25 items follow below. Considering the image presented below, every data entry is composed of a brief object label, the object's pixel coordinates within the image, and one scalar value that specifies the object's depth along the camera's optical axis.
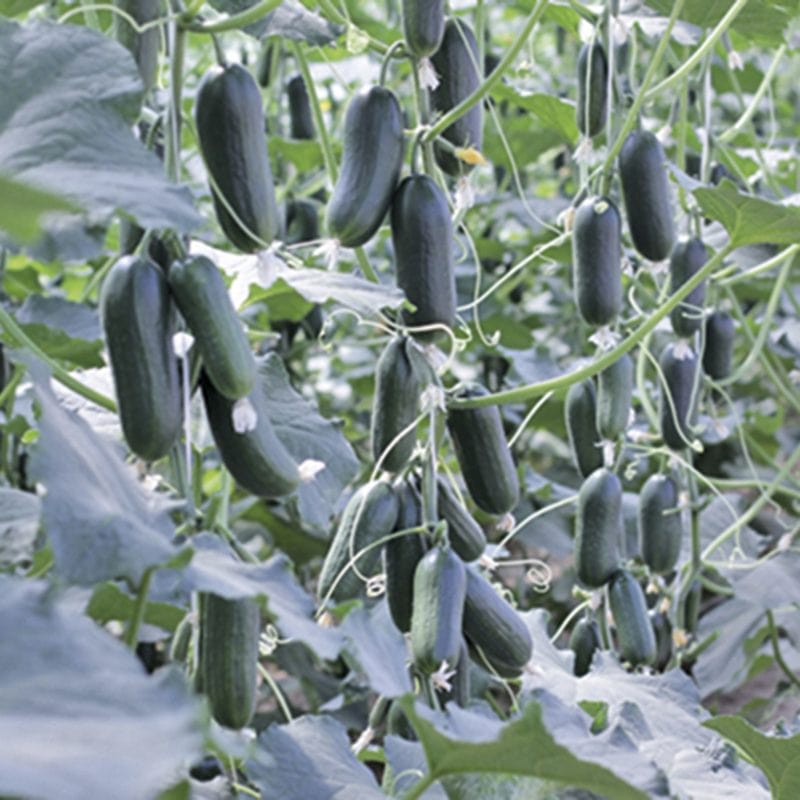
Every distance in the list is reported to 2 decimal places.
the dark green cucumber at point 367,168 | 2.68
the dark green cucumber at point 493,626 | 2.69
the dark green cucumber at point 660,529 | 3.29
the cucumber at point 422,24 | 2.69
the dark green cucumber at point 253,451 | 2.54
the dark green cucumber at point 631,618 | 3.02
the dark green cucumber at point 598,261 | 2.87
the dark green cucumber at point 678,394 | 3.25
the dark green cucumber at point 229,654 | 2.53
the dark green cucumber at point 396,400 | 2.70
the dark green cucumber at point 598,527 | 3.02
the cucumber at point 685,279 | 3.18
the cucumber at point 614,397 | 2.98
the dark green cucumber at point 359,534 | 2.69
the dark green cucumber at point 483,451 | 2.76
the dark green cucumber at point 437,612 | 2.61
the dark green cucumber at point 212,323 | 2.50
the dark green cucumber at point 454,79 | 2.78
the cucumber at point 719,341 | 3.37
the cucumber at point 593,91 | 2.94
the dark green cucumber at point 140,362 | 2.49
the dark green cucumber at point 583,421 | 3.09
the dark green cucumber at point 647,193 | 2.91
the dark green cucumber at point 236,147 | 2.56
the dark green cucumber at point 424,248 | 2.69
